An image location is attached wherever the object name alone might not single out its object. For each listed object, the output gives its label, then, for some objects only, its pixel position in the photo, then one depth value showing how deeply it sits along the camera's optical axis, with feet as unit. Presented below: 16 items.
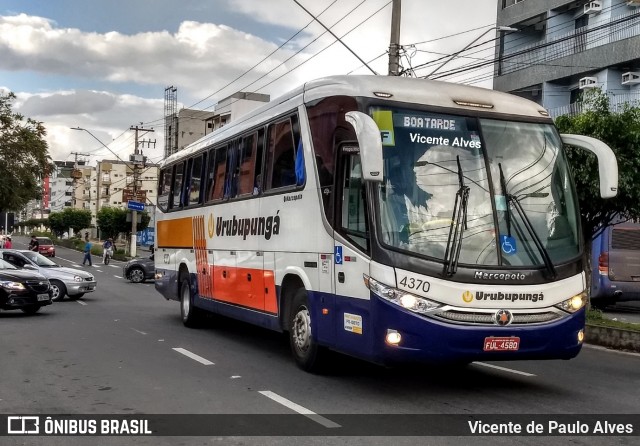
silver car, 71.31
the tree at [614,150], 48.26
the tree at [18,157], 132.05
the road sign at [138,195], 208.23
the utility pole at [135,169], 180.58
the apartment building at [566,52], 99.19
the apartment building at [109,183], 447.83
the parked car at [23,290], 55.21
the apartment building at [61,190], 542.69
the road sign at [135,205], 159.53
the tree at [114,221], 276.21
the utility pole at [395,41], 60.08
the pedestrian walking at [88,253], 156.20
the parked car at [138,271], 107.14
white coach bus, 25.50
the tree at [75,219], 374.02
